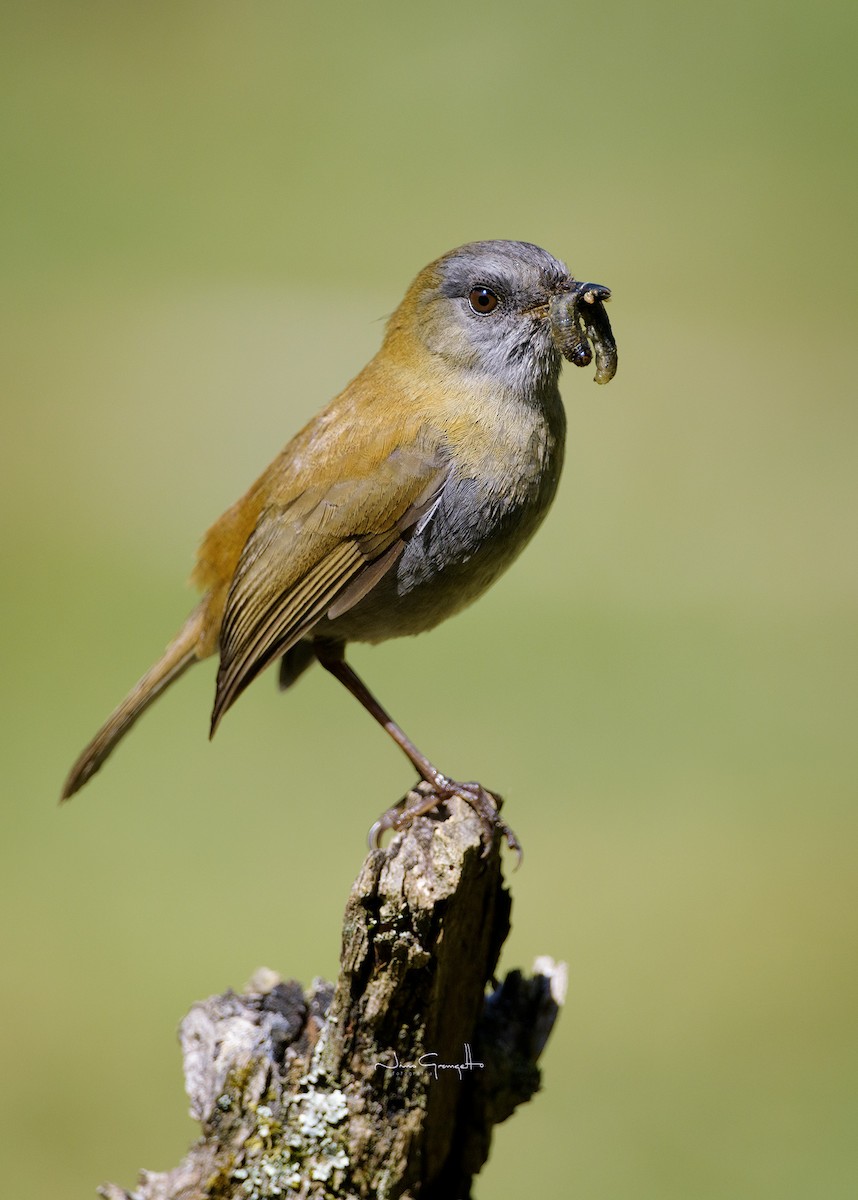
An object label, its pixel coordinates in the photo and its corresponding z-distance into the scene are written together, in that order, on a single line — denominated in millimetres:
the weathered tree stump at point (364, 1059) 6059
